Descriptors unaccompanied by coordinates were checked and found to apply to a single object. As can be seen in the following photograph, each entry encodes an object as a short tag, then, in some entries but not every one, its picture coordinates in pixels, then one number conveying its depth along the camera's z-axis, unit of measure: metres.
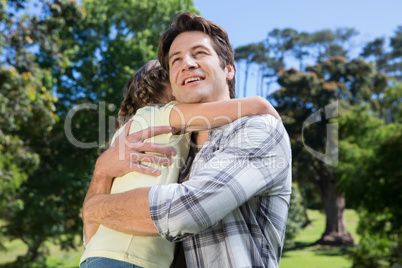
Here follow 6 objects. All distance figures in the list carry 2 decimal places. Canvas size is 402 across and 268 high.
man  1.31
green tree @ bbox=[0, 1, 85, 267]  8.02
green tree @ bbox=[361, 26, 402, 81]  39.88
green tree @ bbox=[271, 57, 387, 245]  22.84
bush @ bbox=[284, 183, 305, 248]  21.62
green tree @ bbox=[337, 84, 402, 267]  13.04
